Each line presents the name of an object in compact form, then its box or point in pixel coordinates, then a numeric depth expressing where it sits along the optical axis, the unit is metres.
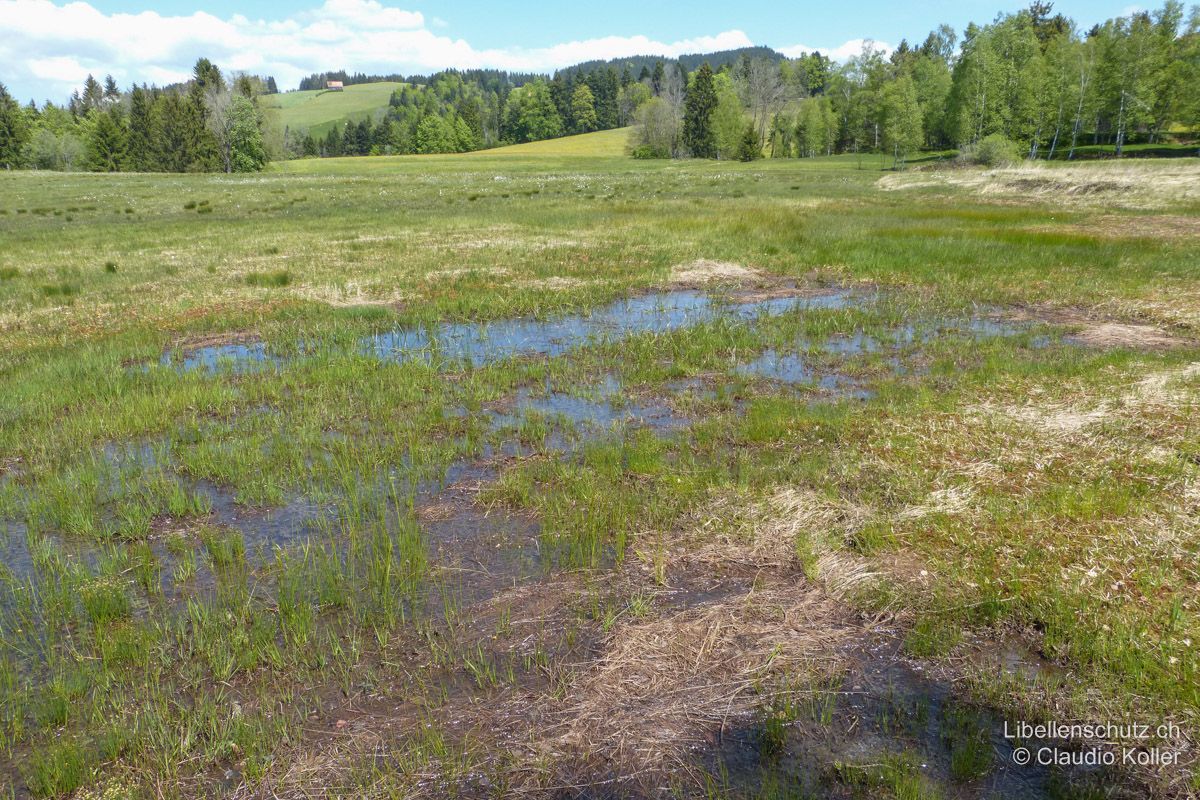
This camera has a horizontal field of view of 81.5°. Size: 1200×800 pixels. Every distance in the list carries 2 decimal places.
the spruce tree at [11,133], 96.50
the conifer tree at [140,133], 95.81
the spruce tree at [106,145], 94.81
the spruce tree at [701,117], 108.62
